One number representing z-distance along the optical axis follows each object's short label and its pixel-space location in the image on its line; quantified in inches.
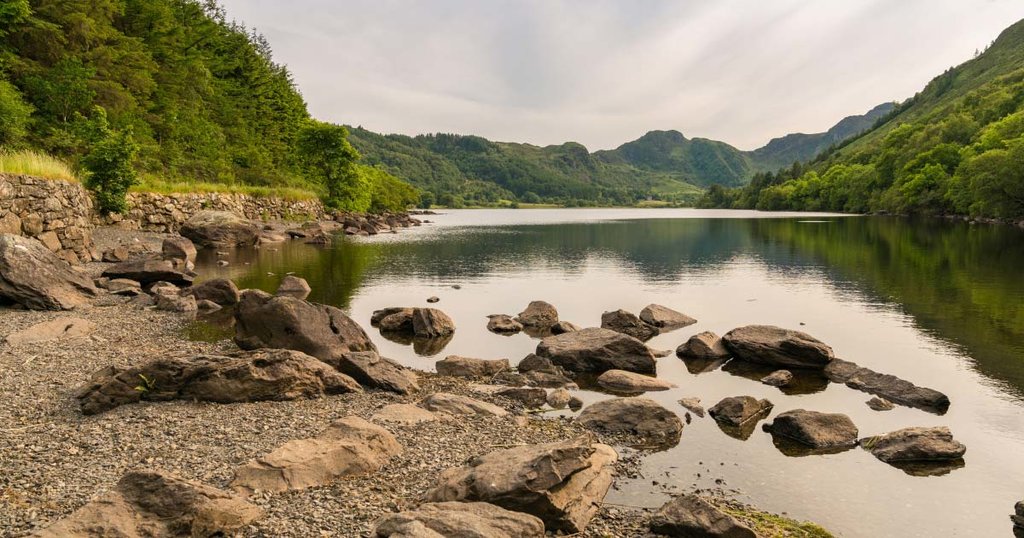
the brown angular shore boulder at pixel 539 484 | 404.2
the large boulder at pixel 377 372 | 741.9
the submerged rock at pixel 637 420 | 638.5
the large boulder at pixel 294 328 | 842.8
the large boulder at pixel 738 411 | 688.3
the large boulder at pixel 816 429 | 625.6
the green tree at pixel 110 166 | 1882.4
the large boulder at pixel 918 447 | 587.8
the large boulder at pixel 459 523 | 333.7
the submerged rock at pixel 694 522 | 402.0
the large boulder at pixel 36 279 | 984.3
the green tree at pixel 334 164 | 4340.6
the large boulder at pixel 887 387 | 744.3
